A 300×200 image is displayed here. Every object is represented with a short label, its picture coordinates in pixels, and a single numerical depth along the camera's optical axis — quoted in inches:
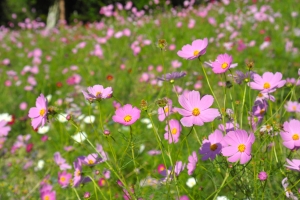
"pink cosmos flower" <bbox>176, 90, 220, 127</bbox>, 35.7
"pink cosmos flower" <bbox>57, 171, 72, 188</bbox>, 61.3
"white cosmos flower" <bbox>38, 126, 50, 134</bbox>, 94.9
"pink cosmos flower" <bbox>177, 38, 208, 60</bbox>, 41.9
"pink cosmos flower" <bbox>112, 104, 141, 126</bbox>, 38.0
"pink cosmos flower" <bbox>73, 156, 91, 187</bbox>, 47.2
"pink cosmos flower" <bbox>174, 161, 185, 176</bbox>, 46.6
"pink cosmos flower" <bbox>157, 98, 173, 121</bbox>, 44.1
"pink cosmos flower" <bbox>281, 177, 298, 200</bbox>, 39.5
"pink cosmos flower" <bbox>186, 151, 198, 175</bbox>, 46.2
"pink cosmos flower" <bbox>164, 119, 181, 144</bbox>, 43.7
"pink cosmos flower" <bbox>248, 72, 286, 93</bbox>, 40.5
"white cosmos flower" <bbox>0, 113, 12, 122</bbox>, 80.4
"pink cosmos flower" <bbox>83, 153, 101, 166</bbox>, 48.0
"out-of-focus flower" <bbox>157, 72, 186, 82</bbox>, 44.6
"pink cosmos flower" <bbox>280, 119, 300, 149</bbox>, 36.1
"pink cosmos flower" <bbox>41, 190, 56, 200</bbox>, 60.5
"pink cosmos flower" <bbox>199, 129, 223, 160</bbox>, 38.2
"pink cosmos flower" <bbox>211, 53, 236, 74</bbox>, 38.8
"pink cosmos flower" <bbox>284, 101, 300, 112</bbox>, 57.5
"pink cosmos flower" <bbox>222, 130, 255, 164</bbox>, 33.3
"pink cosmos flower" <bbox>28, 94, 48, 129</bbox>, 40.1
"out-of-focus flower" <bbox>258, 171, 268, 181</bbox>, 35.1
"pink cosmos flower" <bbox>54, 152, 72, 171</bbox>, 64.3
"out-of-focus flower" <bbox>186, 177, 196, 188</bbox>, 66.7
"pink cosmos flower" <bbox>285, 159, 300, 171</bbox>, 35.2
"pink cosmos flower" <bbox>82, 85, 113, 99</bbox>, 39.7
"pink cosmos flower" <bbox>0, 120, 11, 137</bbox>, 51.1
